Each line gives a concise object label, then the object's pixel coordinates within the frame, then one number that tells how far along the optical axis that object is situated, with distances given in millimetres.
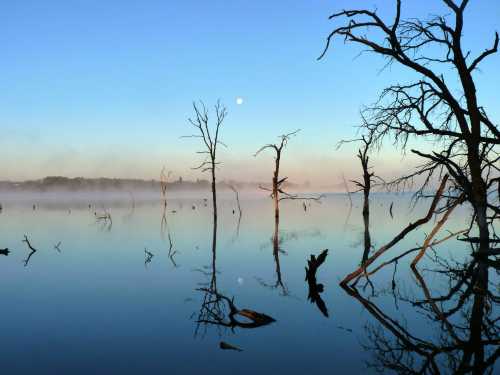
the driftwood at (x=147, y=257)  17703
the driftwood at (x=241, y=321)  8777
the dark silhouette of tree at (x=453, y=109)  9680
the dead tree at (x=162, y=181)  51719
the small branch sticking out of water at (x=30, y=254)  17984
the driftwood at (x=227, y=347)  7404
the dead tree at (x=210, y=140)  35969
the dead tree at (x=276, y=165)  33625
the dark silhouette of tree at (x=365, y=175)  36716
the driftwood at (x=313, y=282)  11358
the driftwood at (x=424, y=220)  9562
